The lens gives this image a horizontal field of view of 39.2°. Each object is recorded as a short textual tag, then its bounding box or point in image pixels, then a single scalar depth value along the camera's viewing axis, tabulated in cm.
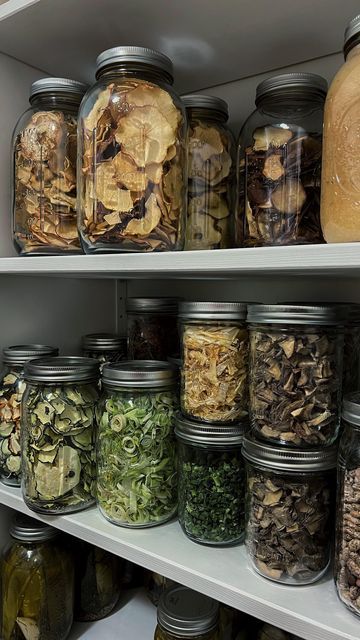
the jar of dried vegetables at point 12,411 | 87
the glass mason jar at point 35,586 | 88
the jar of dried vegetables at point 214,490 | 69
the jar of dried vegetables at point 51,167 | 80
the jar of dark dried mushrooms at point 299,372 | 59
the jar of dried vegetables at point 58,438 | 76
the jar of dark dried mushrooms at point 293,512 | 60
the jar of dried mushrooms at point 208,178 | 77
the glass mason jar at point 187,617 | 78
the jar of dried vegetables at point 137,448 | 73
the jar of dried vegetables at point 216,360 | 67
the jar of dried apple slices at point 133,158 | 67
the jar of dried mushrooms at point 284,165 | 64
